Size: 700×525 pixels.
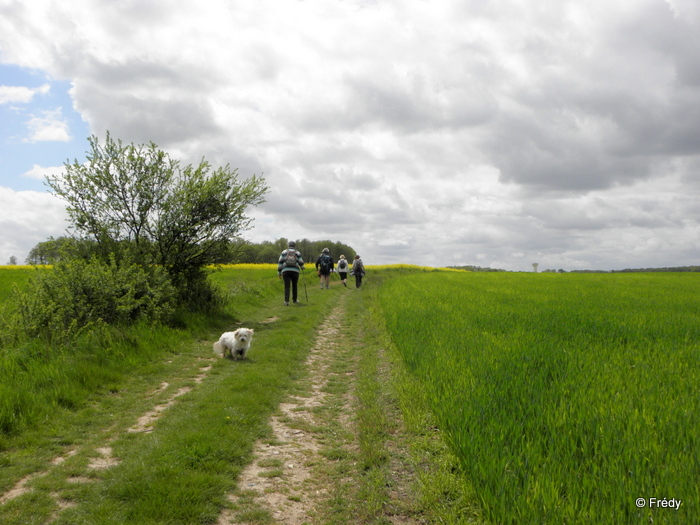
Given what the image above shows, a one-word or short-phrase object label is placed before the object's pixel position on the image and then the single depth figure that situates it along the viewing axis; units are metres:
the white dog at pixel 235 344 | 9.12
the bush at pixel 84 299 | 8.86
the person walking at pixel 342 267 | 28.03
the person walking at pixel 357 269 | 27.42
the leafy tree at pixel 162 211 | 11.94
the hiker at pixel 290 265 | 16.44
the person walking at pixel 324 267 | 25.06
